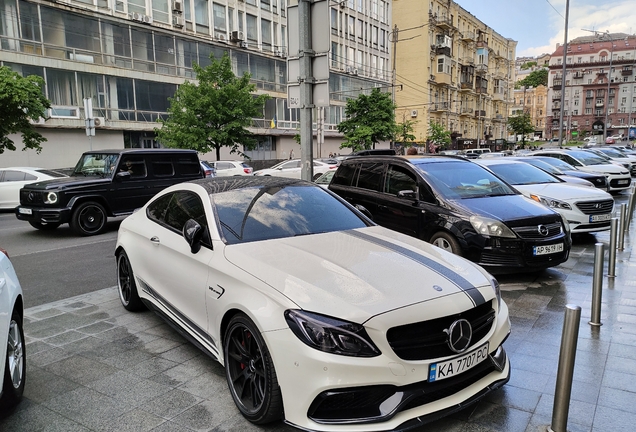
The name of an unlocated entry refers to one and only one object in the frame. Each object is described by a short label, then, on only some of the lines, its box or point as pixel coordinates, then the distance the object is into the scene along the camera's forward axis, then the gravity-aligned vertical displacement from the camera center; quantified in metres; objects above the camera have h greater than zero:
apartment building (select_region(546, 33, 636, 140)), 110.44 +14.16
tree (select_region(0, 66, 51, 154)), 15.89 +1.63
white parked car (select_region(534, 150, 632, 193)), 15.84 -0.93
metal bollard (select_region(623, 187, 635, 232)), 9.71 -1.68
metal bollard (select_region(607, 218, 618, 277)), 6.29 -1.52
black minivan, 6.01 -0.98
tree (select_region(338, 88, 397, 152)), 34.38 +1.66
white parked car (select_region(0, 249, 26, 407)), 2.80 -1.26
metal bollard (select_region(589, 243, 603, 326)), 4.55 -1.46
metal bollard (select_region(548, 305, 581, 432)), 2.63 -1.33
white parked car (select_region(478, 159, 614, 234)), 8.44 -1.13
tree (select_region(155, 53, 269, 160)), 26.20 +1.96
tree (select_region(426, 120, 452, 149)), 51.56 +0.66
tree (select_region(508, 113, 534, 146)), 76.62 +2.68
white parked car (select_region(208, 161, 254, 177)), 24.48 -1.22
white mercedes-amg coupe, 2.58 -1.05
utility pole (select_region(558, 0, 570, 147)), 26.05 +5.93
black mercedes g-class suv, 10.39 -0.94
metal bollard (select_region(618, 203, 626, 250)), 8.01 -1.58
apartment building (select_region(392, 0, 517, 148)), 58.38 +10.13
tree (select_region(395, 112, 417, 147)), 43.92 +0.72
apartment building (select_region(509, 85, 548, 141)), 145.12 +11.31
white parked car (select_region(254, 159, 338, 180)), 22.56 -1.23
